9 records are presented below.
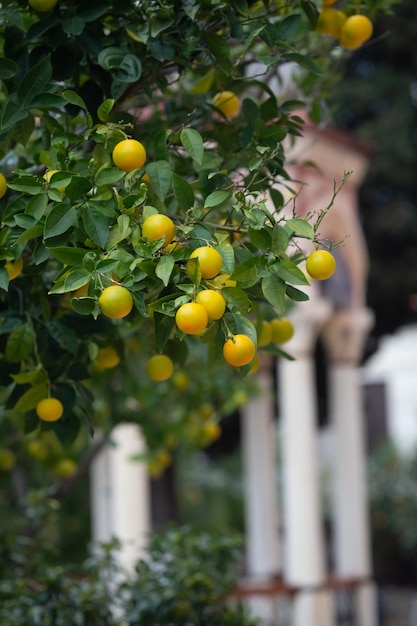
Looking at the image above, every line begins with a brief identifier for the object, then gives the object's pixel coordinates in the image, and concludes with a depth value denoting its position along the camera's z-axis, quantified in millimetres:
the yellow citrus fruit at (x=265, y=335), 5750
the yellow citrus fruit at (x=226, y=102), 5980
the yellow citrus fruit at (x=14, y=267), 4751
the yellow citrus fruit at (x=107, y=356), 5906
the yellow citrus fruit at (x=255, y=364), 5426
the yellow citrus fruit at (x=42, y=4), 4949
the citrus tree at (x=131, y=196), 4352
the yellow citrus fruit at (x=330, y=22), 6145
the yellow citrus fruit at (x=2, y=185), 4875
